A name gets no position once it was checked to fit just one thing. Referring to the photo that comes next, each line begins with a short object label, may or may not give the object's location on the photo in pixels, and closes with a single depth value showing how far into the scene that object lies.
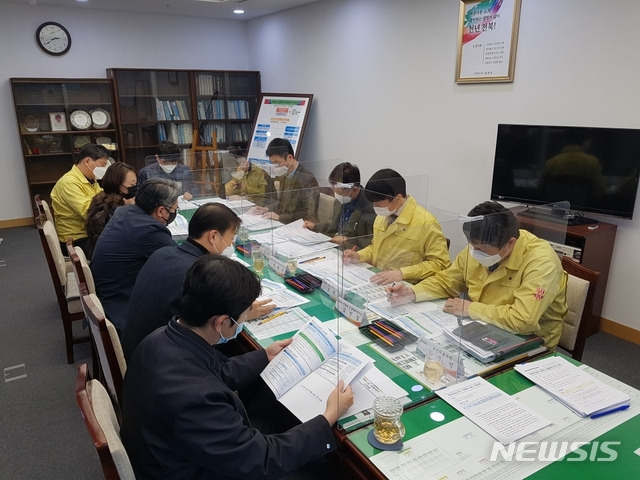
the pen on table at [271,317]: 1.90
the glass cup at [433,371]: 1.46
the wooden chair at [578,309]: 1.91
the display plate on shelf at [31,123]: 5.60
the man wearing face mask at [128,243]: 2.32
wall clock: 5.59
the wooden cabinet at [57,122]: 5.59
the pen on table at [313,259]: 2.55
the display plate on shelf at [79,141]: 5.86
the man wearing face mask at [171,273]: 1.70
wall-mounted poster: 3.44
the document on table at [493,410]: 1.23
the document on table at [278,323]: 1.82
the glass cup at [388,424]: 1.19
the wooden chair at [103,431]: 0.97
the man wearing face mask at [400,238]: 2.18
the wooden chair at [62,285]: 2.64
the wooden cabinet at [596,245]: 2.89
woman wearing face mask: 3.04
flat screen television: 2.89
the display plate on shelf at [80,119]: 5.72
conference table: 1.10
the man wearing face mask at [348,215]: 2.82
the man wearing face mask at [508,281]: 1.74
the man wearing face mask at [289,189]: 3.34
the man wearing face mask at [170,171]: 4.43
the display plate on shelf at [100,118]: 5.86
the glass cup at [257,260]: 2.51
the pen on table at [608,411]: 1.29
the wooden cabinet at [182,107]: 6.07
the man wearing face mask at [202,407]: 1.06
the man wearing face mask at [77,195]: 3.50
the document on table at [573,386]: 1.32
